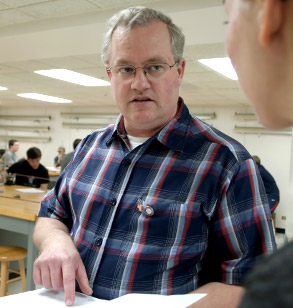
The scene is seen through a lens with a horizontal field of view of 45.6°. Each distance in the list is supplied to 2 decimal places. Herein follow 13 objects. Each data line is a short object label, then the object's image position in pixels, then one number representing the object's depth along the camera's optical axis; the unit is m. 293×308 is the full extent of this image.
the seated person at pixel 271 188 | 5.74
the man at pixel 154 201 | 0.92
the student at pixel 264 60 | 0.24
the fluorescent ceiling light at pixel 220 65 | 5.19
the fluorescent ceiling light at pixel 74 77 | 6.74
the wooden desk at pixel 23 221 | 2.95
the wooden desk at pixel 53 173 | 8.20
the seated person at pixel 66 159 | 5.53
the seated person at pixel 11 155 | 8.73
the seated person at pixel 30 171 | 5.35
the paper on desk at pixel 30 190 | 4.40
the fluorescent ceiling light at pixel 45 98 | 10.21
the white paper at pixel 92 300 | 0.71
